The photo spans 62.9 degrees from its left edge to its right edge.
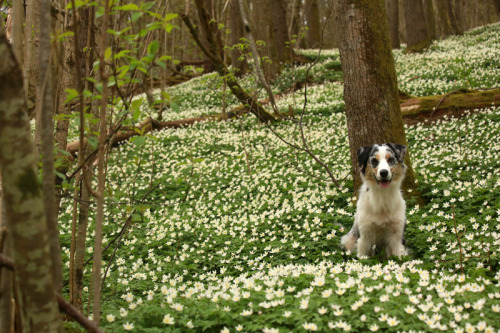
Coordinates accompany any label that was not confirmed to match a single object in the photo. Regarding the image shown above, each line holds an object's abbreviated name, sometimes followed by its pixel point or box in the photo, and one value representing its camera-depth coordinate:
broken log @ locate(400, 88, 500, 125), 11.20
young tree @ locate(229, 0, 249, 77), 22.89
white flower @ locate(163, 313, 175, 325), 3.40
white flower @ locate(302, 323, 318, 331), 3.09
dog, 5.52
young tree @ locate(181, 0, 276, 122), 12.22
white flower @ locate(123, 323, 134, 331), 3.25
